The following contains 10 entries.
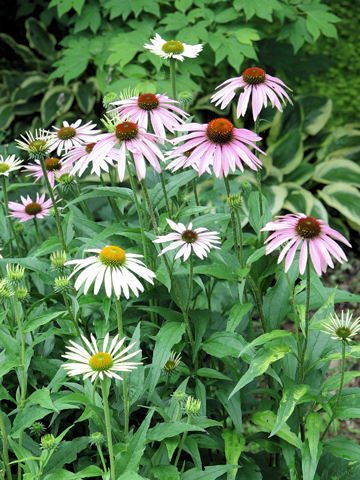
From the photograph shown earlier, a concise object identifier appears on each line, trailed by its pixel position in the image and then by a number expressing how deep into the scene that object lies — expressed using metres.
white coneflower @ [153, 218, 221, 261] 1.51
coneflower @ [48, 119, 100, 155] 1.79
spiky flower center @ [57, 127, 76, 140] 1.82
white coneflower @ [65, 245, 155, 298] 1.29
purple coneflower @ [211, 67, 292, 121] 1.67
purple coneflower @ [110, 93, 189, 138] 1.64
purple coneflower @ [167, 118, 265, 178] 1.51
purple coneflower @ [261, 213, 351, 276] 1.35
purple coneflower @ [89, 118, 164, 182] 1.48
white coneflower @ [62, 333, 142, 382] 1.20
